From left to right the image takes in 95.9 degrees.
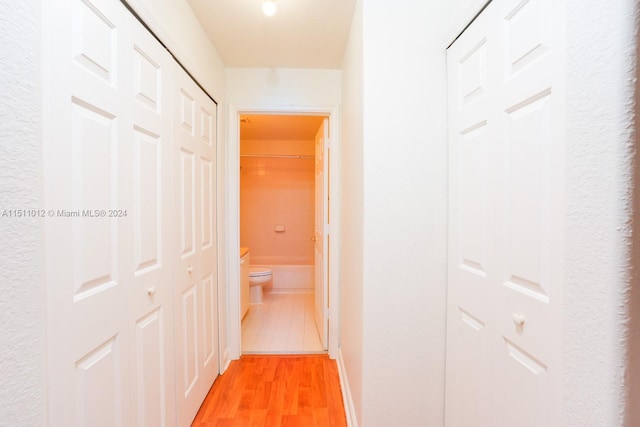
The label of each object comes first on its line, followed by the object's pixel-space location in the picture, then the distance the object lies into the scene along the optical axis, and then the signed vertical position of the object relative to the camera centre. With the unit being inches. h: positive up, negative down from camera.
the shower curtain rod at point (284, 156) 174.2 +32.2
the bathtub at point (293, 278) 168.1 -40.6
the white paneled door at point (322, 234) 95.7 -8.9
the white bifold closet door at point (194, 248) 58.6 -9.1
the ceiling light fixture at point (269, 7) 55.9 +39.5
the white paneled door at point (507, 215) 29.8 -0.7
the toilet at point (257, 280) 135.3 -33.6
